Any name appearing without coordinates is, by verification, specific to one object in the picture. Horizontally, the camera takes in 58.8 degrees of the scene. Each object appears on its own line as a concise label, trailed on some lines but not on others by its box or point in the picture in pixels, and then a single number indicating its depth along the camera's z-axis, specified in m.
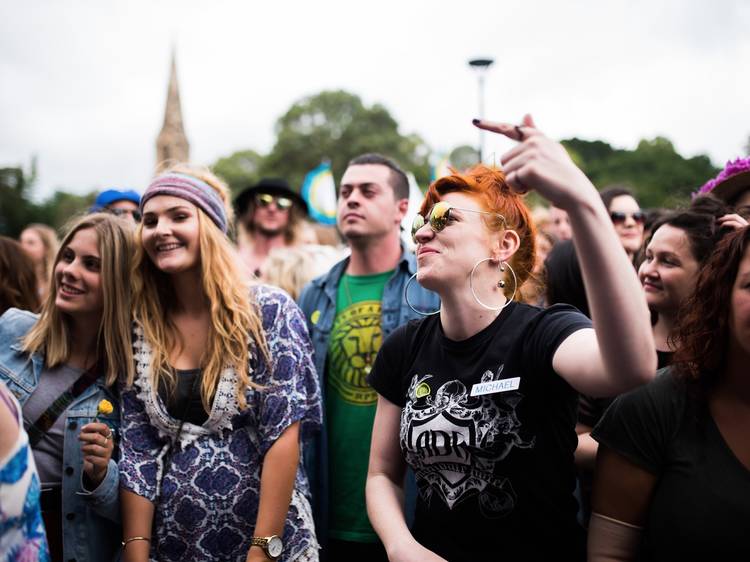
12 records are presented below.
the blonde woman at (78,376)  2.65
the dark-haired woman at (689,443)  1.82
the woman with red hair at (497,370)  1.45
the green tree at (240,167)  52.12
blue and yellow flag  7.93
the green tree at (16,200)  36.16
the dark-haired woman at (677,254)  2.72
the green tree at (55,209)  43.44
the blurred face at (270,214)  5.60
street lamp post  11.60
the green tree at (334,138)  50.19
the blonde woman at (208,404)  2.57
